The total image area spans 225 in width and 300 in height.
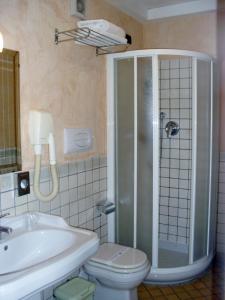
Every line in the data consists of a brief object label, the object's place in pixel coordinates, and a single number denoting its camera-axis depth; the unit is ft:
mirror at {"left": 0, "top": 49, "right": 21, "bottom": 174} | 5.58
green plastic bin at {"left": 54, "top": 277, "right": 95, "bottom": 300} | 6.30
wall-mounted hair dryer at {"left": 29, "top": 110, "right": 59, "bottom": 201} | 5.96
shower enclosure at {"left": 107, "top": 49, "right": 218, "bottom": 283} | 8.17
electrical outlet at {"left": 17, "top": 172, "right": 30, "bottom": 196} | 5.83
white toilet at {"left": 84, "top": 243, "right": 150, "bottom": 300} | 6.47
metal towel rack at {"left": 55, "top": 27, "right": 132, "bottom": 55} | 6.67
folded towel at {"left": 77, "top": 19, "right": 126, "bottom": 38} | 6.53
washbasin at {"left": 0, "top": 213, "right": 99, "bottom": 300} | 3.79
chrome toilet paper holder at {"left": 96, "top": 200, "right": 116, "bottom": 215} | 8.20
